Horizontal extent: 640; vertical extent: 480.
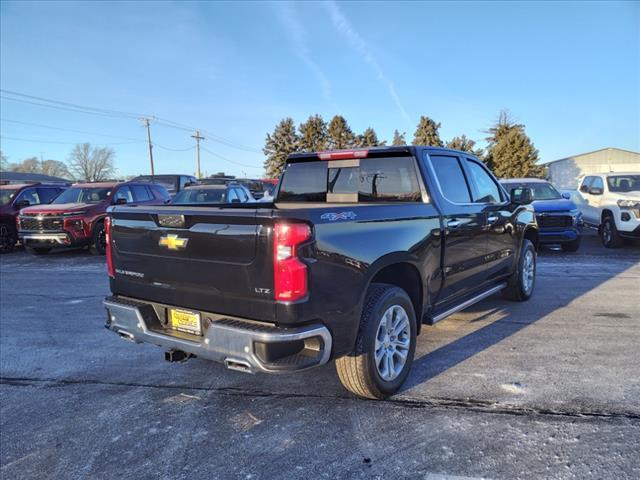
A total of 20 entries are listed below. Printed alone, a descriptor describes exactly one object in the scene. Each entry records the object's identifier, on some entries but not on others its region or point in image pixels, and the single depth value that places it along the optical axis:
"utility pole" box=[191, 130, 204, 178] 58.69
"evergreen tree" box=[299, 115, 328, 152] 52.63
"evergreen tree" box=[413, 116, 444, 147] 46.47
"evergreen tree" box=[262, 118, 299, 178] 54.38
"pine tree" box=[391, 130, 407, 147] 63.34
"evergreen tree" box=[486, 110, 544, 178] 40.50
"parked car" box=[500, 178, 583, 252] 10.30
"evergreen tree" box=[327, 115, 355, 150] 52.03
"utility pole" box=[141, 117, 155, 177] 50.53
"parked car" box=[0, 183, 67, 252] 12.52
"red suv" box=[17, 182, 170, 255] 10.95
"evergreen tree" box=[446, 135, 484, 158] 44.75
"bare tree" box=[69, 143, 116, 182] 92.75
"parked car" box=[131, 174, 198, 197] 18.44
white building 47.53
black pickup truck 2.74
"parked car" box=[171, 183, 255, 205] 12.41
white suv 10.45
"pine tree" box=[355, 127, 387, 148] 52.42
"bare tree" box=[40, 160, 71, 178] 94.56
